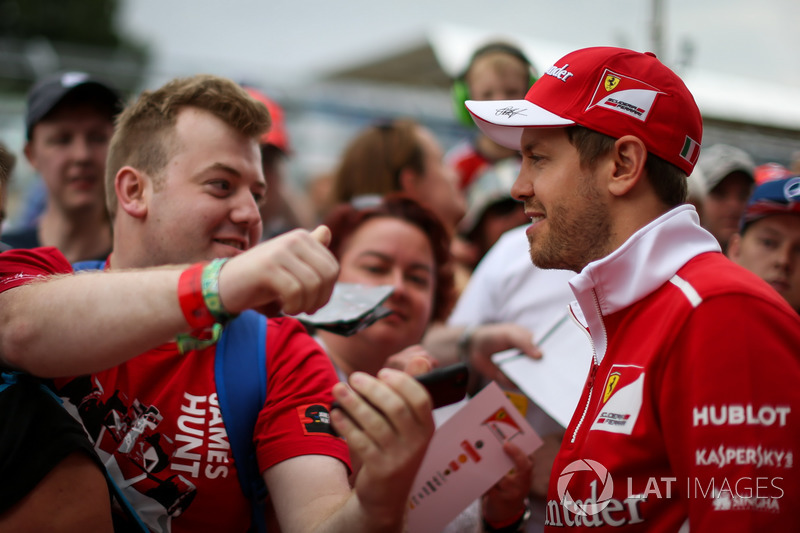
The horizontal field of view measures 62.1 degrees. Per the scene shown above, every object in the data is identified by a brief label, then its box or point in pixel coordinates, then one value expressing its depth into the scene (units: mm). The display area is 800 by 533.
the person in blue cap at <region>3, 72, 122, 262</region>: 3553
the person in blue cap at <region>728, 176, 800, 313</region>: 2686
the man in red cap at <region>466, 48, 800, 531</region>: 1361
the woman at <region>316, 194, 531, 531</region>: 2850
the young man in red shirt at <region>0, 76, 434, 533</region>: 1355
